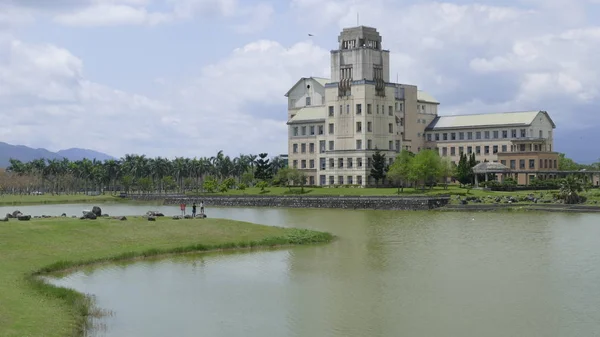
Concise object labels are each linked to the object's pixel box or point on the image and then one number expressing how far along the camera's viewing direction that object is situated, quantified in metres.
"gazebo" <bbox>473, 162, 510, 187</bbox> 128.88
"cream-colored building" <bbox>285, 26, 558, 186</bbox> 143.50
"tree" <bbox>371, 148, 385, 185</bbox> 138.62
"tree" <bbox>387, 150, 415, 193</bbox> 128.00
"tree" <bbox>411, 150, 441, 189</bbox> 123.56
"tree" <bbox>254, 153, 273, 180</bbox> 159.50
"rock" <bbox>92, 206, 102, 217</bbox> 67.56
